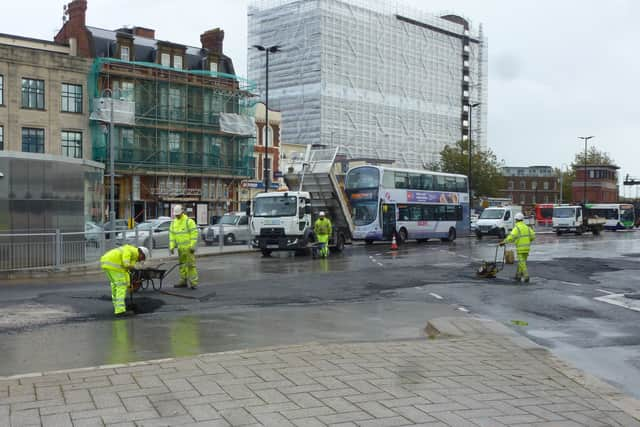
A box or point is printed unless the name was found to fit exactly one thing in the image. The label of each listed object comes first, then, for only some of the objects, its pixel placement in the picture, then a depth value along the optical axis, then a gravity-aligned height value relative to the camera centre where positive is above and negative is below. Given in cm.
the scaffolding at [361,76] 7400 +1405
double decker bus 3544 -27
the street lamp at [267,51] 3525 +746
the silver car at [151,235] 2283 -136
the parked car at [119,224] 3023 -135
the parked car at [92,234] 2033 -112
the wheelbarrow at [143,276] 1379 -161
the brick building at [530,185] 12962 +259
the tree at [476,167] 7356 +335
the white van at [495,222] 4597 -156
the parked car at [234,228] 3200 -145
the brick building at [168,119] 4719 +570
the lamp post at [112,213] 2918 -73
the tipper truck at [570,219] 5447 -159
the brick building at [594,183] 10594 +245
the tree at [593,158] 11069 +654
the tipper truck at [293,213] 2695 -62
